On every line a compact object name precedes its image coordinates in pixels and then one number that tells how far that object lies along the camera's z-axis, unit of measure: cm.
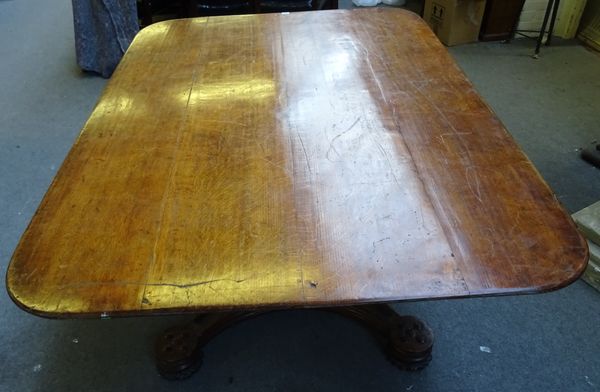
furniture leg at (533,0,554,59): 293
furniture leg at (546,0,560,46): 296
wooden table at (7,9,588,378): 74
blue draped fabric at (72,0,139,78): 276
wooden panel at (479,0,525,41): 317
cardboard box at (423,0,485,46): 312
